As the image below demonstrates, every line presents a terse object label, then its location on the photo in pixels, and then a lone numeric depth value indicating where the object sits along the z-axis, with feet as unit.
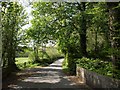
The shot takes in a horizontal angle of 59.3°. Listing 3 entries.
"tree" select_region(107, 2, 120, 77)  16.11
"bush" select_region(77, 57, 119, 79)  17.46
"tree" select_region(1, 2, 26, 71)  29.56
